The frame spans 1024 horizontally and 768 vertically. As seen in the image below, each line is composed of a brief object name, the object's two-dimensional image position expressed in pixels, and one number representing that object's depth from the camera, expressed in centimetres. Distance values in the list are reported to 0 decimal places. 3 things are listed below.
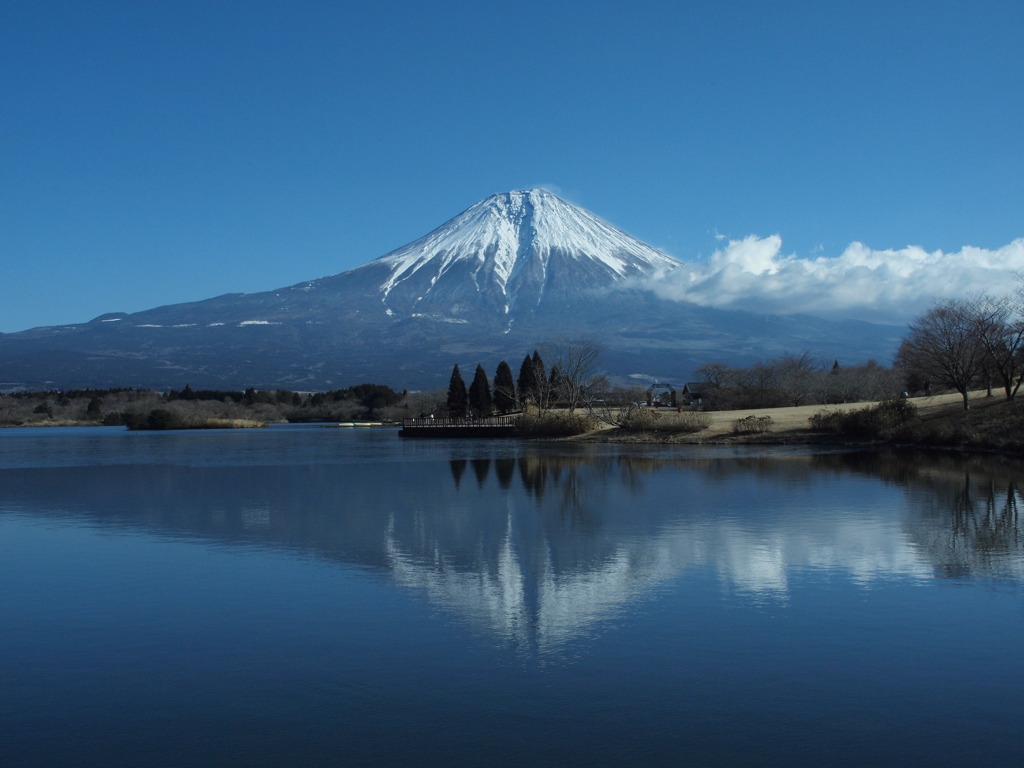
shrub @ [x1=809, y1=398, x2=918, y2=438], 3691
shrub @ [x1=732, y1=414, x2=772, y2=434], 4250
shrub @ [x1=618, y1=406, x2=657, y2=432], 4697
